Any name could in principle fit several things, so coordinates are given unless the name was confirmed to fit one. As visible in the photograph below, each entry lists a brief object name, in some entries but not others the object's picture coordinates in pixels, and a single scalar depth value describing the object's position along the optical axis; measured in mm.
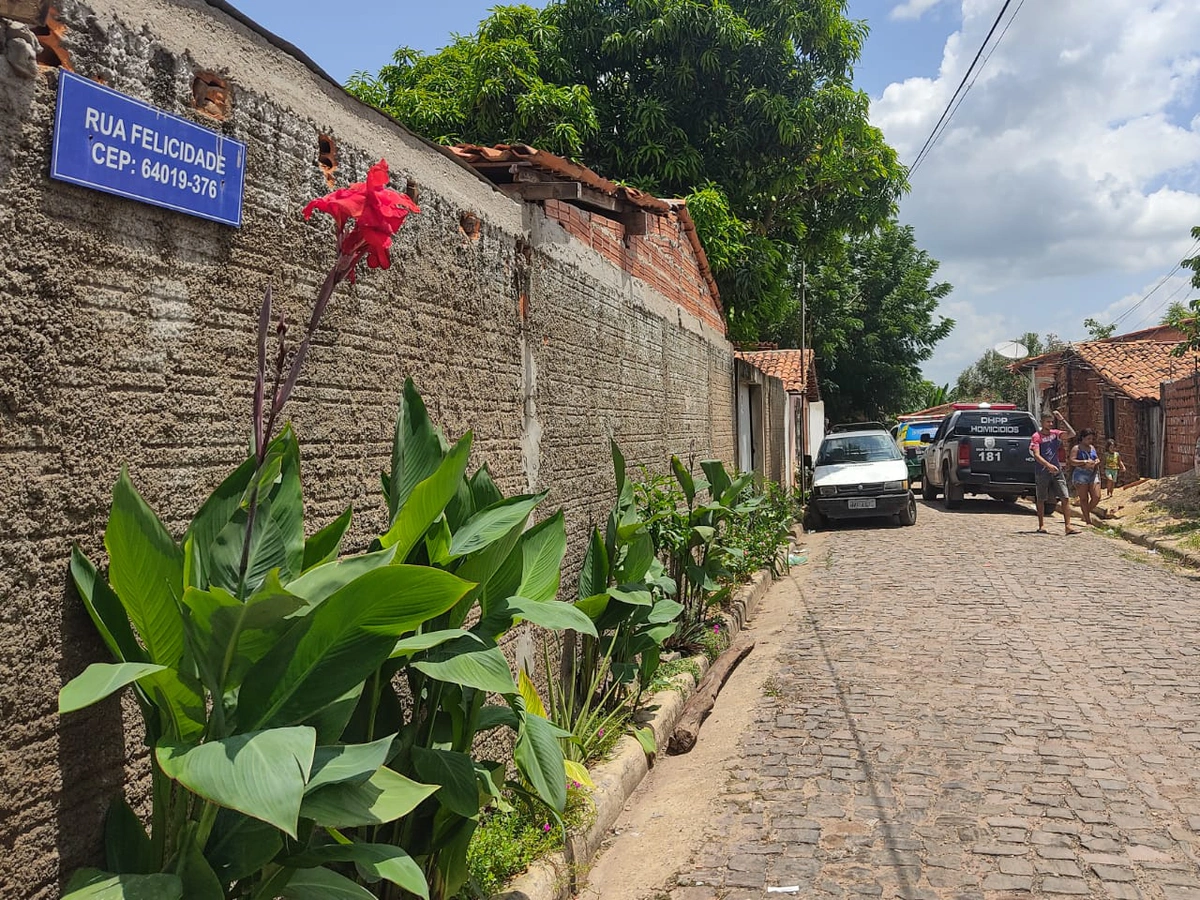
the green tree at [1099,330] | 44062
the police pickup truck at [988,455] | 16922
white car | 15156
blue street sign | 2045
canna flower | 2049
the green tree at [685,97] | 14062
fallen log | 5348
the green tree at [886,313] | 31891
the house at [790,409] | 14617
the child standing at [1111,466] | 19344
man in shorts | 13984
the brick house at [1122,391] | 20391
